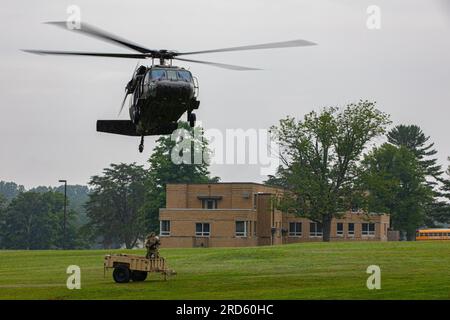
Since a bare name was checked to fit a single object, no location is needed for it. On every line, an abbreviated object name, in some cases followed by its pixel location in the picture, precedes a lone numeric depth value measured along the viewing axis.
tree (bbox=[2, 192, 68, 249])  172.75
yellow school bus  131.75
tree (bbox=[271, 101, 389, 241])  104.56
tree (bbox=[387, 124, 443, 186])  177.12
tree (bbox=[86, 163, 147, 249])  157.50
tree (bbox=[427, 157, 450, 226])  165.88
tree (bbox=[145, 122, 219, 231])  127.88
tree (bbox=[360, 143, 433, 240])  138.25
